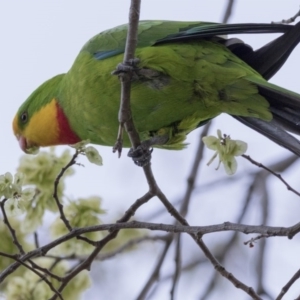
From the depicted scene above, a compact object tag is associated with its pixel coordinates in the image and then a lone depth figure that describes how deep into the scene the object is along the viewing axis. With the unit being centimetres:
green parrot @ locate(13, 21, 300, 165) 700
